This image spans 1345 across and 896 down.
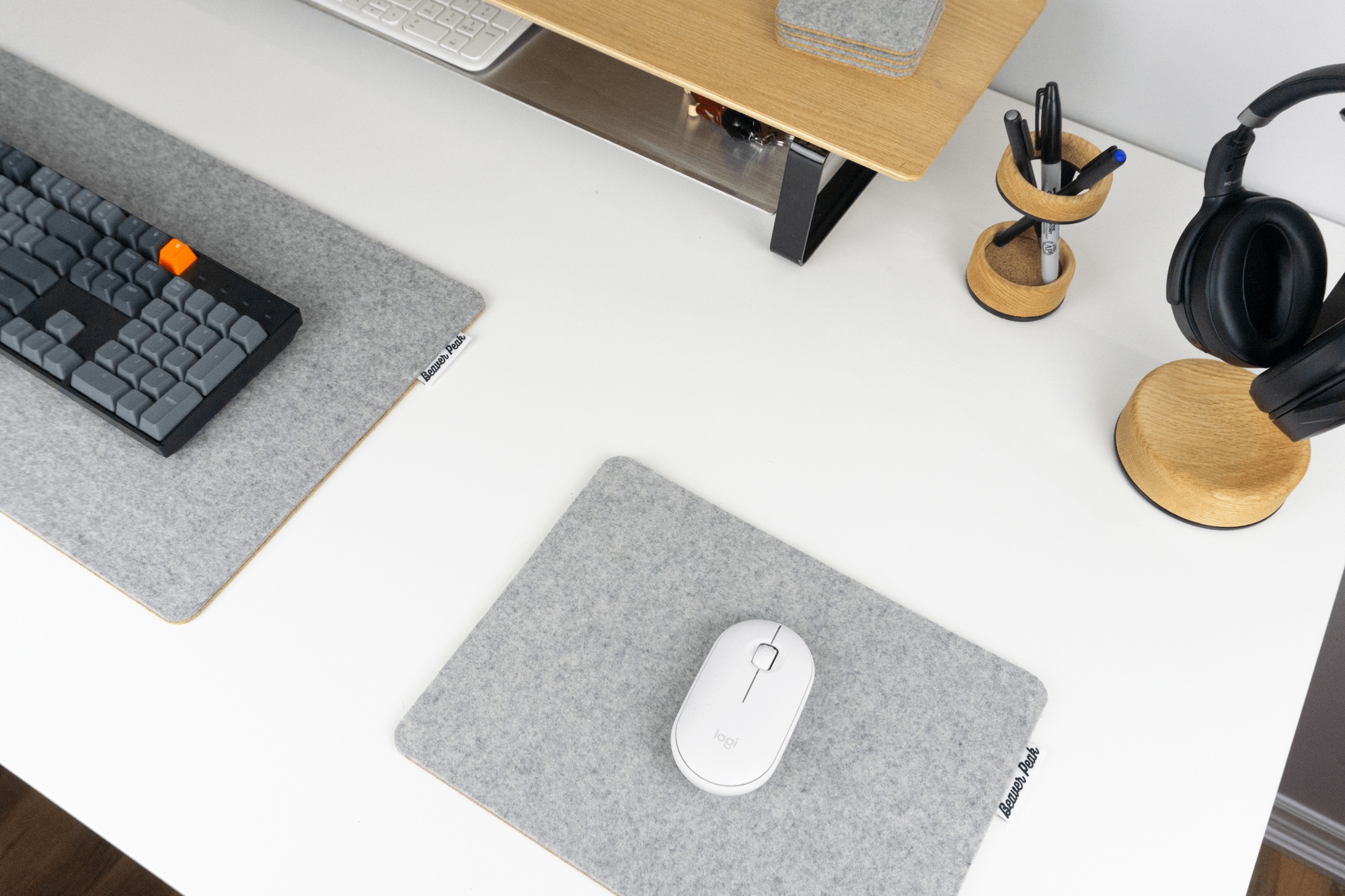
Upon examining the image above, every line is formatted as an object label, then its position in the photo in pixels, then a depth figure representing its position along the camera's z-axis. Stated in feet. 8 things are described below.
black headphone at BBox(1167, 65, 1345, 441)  1.66
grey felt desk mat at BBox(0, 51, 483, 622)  1.83
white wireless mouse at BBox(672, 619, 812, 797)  1.53
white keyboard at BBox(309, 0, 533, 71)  2.41
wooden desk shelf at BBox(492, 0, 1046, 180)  1.90
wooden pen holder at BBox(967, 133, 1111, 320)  1.95
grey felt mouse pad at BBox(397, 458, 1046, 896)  1.57
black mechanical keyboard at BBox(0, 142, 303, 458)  1.89
